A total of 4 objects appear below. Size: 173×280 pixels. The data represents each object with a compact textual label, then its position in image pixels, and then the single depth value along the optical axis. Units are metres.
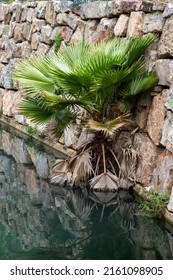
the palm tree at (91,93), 7.74
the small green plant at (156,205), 6.97
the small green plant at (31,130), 12.53
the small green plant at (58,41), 11.46
